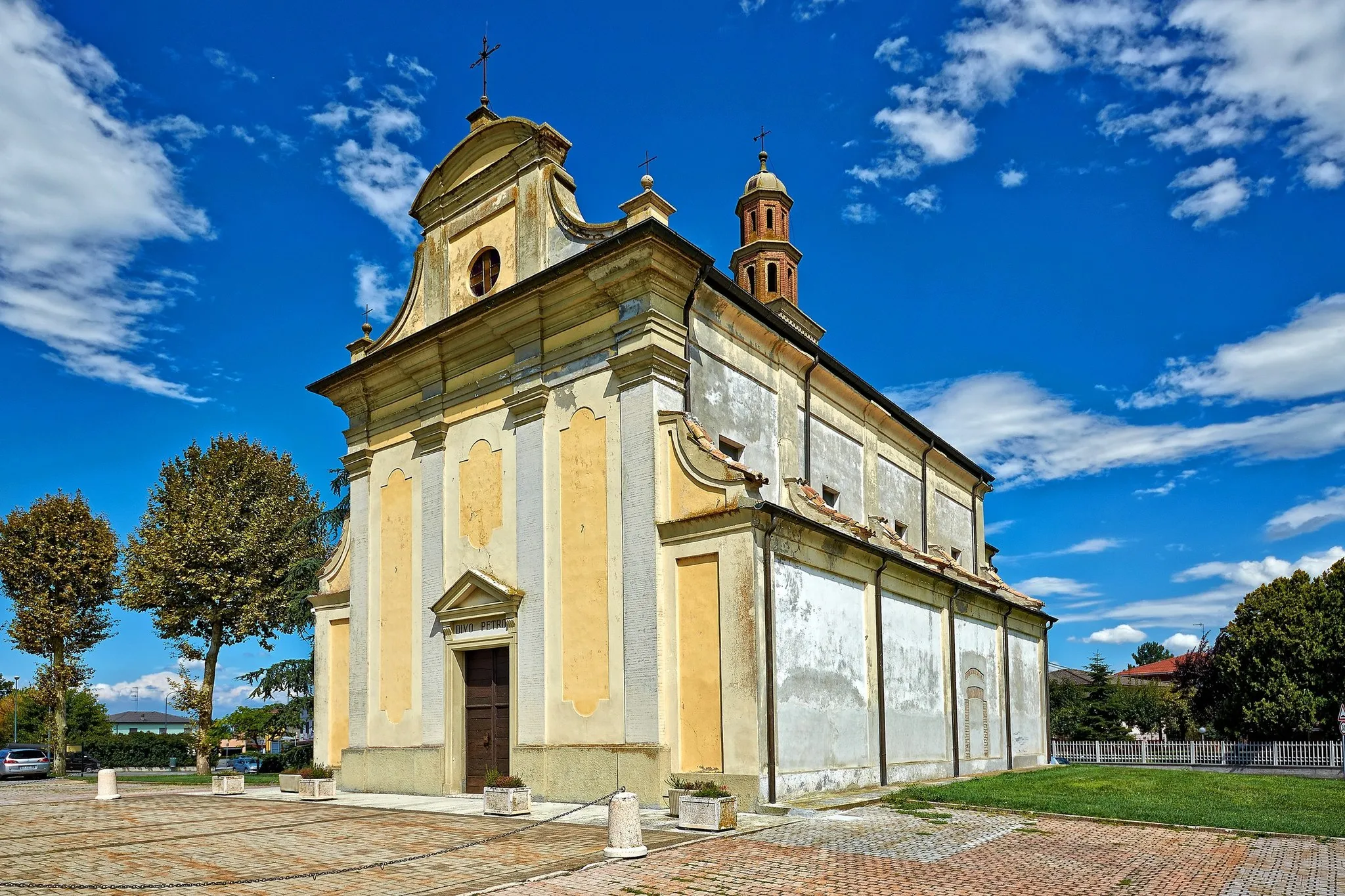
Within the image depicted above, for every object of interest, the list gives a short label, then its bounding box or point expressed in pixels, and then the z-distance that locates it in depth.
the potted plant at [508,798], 14.05
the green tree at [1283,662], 37.25
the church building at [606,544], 14.87
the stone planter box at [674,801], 12.98
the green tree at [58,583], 36.75
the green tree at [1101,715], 44.06
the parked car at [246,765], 40.53
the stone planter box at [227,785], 20.44
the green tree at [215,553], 33.22
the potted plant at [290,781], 19.61
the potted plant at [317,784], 18.48
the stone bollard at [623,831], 10.24
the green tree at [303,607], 33.50
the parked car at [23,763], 34.28
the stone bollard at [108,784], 19.47
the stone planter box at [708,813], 11.98
